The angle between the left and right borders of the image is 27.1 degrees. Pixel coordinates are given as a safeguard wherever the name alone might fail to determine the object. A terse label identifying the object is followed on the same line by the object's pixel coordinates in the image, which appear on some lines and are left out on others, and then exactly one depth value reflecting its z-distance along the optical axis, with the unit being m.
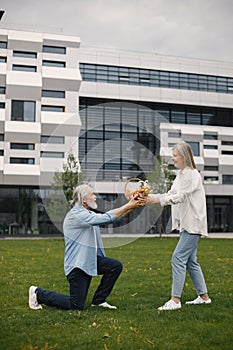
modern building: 38.41
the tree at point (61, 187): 10.70
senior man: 6.80
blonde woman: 6.94
